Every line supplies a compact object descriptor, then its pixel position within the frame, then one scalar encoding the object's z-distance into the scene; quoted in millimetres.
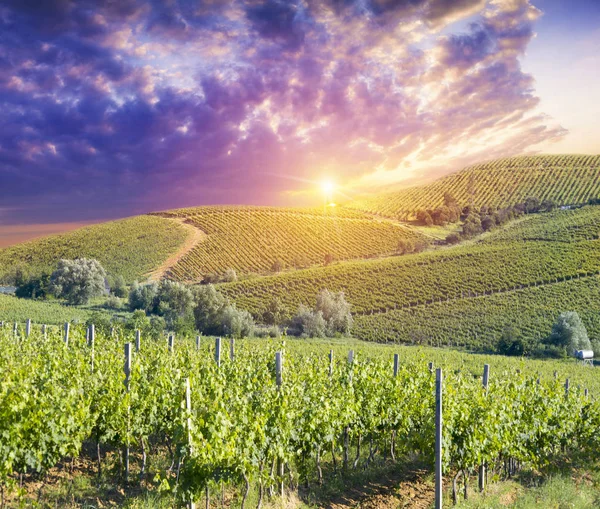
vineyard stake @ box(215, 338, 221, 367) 10391
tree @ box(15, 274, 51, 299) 49875
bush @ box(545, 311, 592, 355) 34688
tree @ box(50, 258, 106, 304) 48031
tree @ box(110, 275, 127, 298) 53312
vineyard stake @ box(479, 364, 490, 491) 8843
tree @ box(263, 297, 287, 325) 42647
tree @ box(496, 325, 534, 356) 35906
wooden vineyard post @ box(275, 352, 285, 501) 8312
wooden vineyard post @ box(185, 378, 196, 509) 6109
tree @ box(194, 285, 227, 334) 36938
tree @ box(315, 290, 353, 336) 41791
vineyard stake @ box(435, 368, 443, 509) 7089
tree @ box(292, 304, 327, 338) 38969
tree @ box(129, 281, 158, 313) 42750
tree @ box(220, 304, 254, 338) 34469
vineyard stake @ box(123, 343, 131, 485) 7535
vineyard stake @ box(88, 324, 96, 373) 12365
